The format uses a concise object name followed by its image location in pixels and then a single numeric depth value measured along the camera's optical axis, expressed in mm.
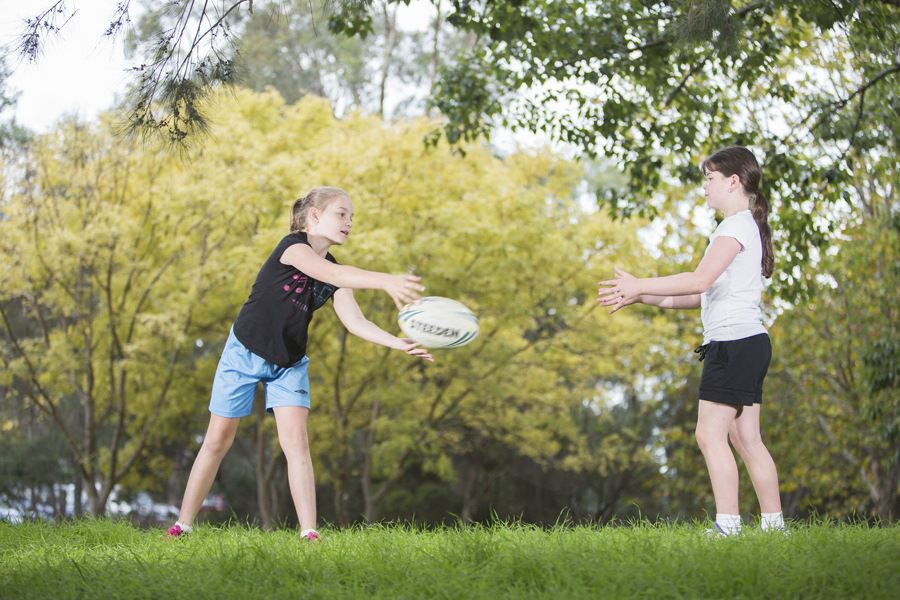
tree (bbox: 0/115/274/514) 16234
